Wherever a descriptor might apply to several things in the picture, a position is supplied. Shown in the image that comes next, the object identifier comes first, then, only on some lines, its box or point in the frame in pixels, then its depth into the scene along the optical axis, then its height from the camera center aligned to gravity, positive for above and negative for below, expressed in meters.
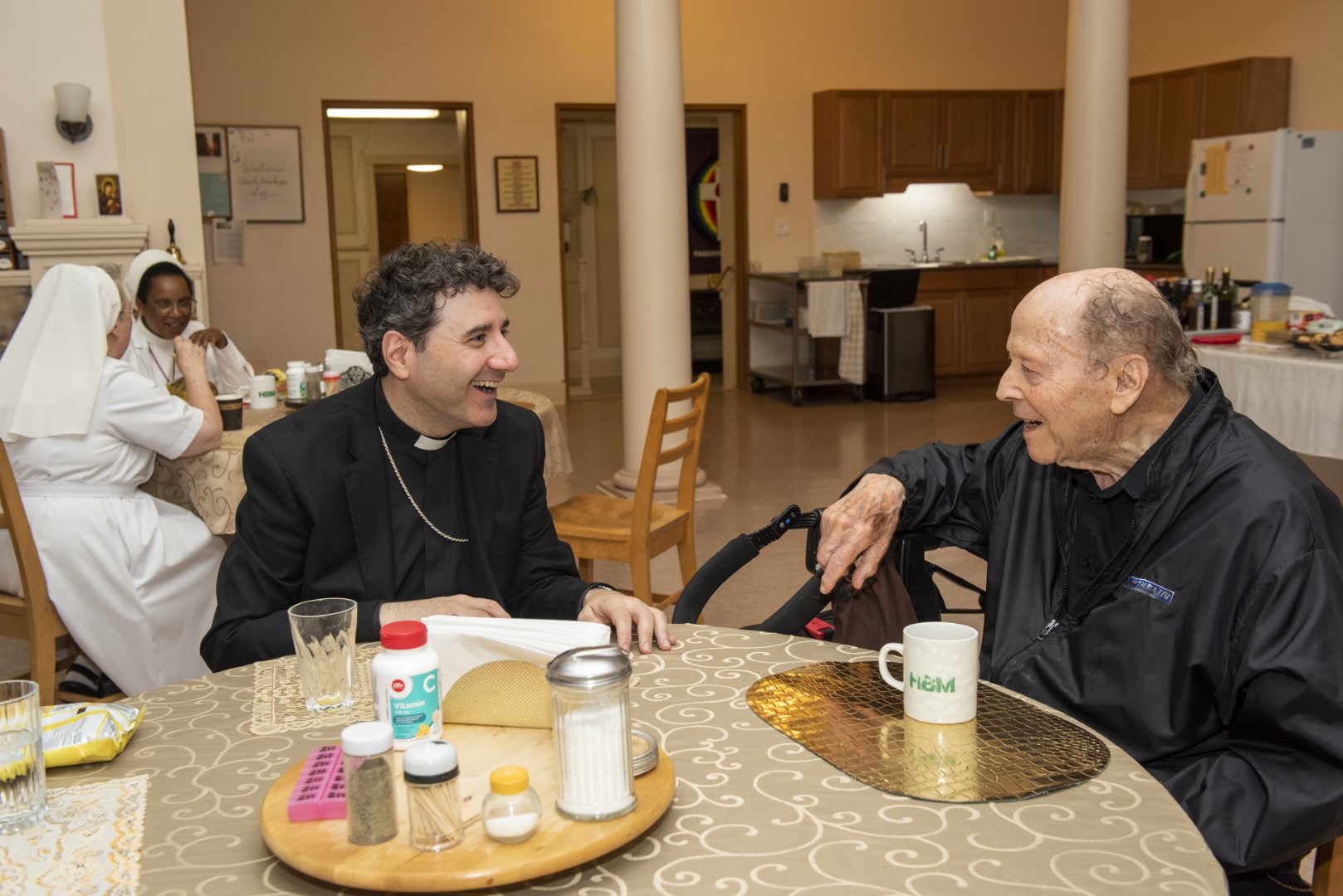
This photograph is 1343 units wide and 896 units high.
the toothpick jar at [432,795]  1.06 -0.47
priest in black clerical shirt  1.97 -0.37
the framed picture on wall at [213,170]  8.69 +0.72
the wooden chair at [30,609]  2.90 -0.84
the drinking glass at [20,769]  1.20 -0.49
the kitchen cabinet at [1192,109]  9.03 +1.09
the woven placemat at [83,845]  1.09 -0.54
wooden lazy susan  1.04 -0.52
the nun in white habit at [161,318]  4.50 -0.17
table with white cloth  4.39 -0.54
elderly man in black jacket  1.44 -0.45
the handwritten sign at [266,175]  8.79 +0.69
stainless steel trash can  9.42 -0.75
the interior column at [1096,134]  7.26 +0.71
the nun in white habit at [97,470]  3.14 -0.52
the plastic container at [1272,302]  5.01 -0.22
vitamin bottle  1.27 -0.44
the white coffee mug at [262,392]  4.16 -0.42
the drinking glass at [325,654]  1.51 -0.48
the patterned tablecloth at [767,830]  1.06 -0.54
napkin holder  1.36 -0.45
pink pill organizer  1.14 -0.50
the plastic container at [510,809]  1.08 -0.49
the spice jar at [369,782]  1.07 -0.46
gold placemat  1.25 -0.54
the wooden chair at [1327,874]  1.68 -0.87
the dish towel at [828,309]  9.26 -0.39
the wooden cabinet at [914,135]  10.17 +1.02
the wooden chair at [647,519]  3.73 -0.85
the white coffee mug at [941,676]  1.38 -0.48
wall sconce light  5.36 +0.72
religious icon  5.55 +0.36
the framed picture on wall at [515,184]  9.42 +0.62
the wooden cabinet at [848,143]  10.00 +0.95
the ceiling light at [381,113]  9.29 +1.21
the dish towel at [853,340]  9.26 -0.64
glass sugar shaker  1.12 -0.44
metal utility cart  9.57 -0.68
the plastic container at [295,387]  4.17 -0.40
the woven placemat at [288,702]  1.47 -0.55
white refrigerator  7.90 +0.25
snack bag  1.32 -0.51
